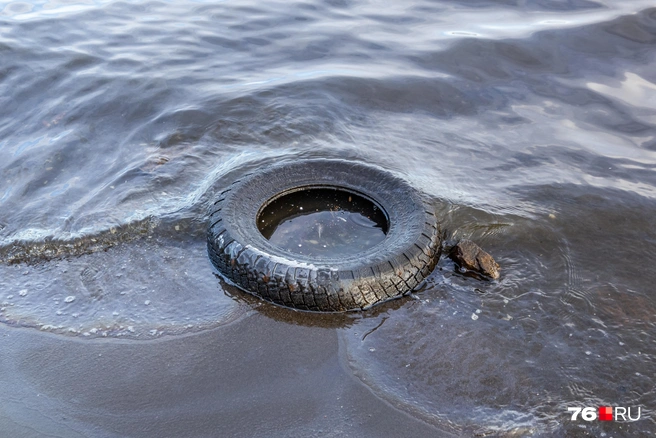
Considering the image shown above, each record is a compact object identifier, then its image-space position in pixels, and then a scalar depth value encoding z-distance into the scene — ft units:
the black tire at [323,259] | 15.43
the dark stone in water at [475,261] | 16.92
